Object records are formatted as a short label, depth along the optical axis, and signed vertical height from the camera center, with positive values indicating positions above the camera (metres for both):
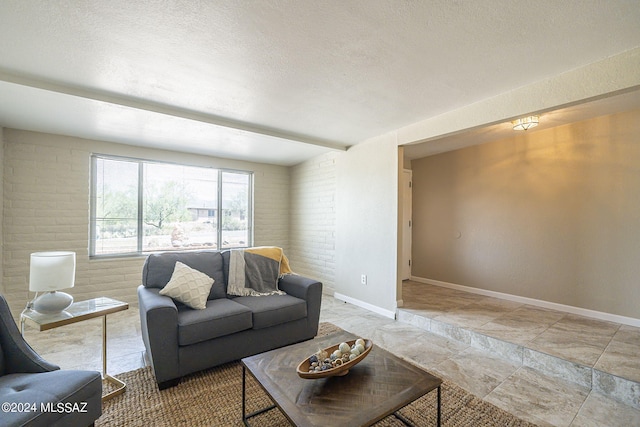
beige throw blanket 2.95 -0.57
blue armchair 1.19 -0.80
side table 1.82 -0.66
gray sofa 2.08 -0.84
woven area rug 1.75 -1.25
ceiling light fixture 3.23 +1.12
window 3.96 +0.18
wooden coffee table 1.27 -0.87
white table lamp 1.95 -0.43
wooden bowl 1.46 -0.80
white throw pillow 2.44 -0.60
